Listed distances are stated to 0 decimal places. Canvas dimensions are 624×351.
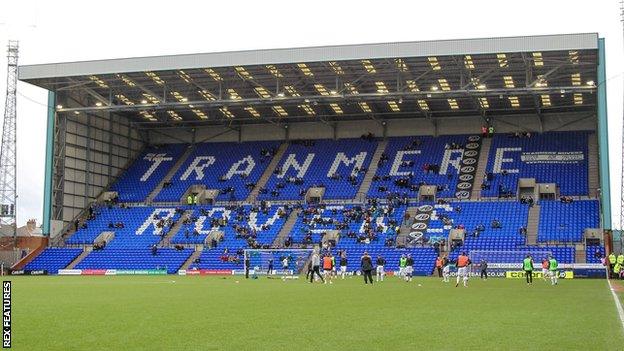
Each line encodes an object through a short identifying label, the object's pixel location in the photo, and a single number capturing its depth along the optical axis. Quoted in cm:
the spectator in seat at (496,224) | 5431
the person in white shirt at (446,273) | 3963
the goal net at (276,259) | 4997
